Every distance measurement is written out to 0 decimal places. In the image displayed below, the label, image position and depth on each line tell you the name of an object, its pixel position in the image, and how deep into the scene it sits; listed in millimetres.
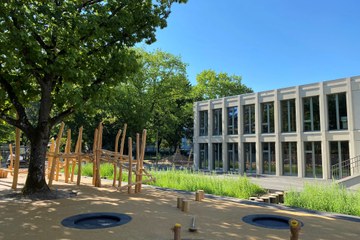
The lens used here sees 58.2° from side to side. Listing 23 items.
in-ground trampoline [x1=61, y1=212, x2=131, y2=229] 7805
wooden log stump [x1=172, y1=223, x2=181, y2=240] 5334
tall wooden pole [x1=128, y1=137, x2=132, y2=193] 13097
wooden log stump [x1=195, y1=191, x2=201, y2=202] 11383
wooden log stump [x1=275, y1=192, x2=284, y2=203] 12855
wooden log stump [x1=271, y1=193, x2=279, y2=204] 12337
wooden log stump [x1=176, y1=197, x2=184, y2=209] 10038
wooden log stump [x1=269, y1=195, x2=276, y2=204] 12021
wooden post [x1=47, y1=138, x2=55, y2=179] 19280
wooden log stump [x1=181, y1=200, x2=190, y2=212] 9585
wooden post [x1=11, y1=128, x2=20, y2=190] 13891
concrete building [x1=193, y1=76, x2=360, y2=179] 22234
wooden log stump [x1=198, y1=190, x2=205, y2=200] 11492
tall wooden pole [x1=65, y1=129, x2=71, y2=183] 17281
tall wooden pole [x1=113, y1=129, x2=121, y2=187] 14045
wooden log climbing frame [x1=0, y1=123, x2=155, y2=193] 13516
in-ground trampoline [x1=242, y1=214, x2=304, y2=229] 7988
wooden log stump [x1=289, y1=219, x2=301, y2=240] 4837
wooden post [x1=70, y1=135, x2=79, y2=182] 17453
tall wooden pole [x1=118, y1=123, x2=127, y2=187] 14379
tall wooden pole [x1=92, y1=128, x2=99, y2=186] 14823
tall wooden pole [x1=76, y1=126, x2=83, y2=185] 15157
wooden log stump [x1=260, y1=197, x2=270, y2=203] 11633
